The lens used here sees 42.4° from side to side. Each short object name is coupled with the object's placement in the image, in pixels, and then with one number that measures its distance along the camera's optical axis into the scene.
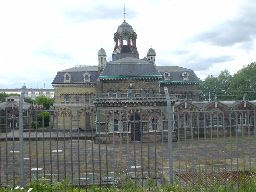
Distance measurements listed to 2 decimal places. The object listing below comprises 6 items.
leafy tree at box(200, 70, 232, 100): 81.56
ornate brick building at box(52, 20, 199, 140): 33.50
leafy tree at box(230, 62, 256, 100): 69.25
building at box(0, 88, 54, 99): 144.51
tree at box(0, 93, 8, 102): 73.50
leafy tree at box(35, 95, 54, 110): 56.69
